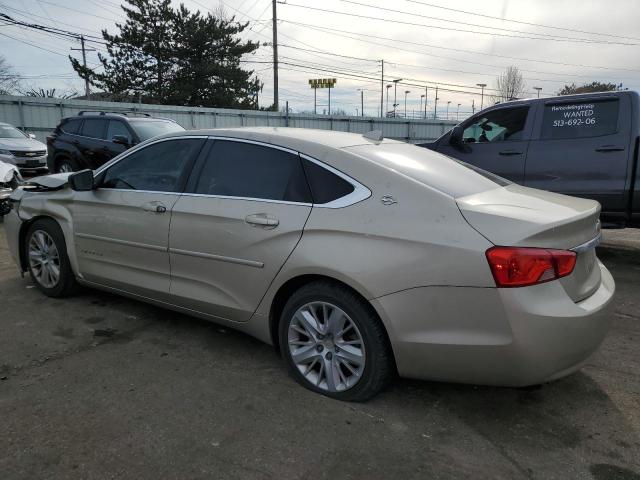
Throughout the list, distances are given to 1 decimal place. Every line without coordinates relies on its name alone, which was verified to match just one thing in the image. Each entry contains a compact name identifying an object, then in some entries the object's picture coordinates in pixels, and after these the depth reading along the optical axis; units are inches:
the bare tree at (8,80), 1727.0
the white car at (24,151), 506.9
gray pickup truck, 227.8
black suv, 410.6
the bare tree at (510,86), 2422.6
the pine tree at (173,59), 1462.8
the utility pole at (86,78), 1477.6
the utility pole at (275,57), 1387.1
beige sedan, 100.1
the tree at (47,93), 1492.4
